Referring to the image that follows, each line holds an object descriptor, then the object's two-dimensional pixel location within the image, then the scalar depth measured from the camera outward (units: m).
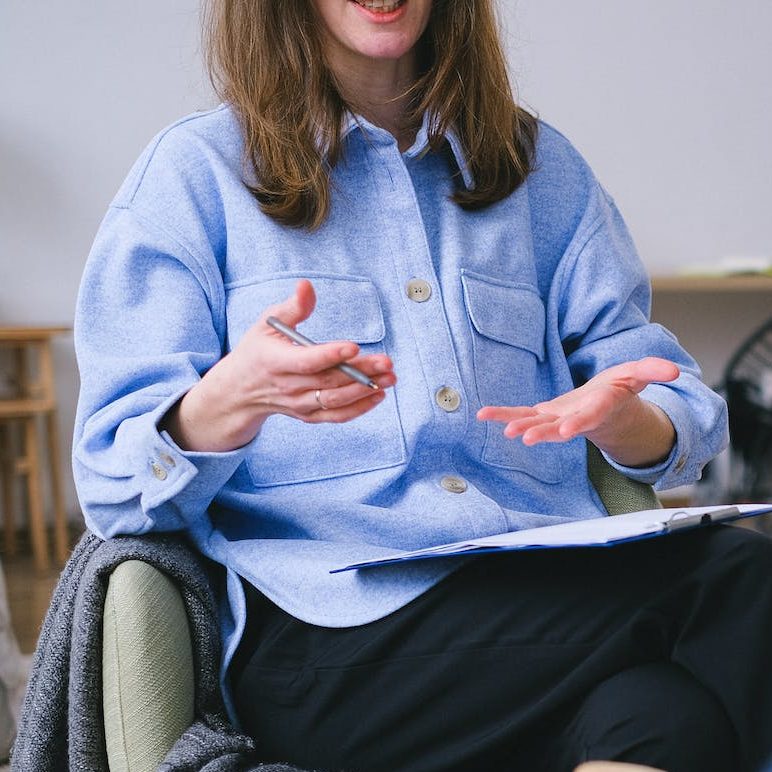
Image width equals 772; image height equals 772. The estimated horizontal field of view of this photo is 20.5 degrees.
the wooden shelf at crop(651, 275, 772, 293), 4.81
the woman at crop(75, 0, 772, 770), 1.49
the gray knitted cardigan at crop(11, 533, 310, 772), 1.53
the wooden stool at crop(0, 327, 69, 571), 4.36
